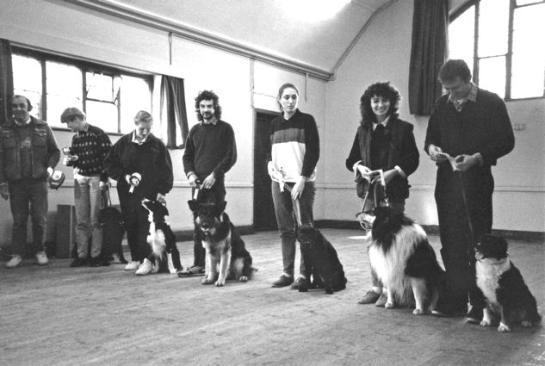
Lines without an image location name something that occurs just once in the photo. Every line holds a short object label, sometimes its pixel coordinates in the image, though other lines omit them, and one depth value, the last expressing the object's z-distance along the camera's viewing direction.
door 8.84
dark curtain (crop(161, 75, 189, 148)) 7.05
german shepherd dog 3.98
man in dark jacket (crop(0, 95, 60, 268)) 5.05
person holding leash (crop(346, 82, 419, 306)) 3.32
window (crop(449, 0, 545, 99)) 8.10
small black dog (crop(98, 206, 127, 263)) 5.06
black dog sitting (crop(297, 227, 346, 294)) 3.73
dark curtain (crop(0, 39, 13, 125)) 5.27
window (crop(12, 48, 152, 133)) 5.72
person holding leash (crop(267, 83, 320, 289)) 3.91
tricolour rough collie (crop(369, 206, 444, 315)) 3.05
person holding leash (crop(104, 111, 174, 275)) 4.73
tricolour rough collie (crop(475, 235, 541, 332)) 2.66
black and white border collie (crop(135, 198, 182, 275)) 4.50
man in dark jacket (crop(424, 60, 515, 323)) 2.86
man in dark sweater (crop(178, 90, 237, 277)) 4.36
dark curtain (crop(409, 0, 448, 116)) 8.62
